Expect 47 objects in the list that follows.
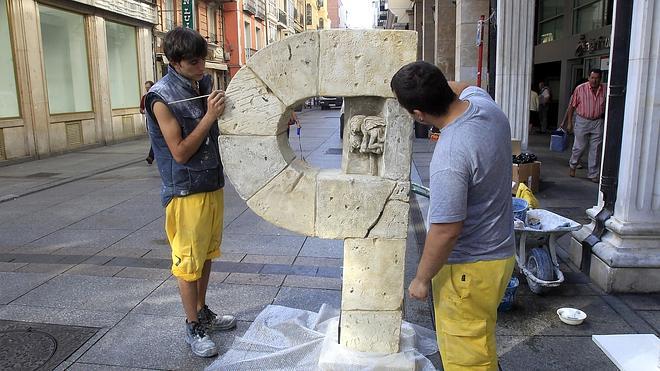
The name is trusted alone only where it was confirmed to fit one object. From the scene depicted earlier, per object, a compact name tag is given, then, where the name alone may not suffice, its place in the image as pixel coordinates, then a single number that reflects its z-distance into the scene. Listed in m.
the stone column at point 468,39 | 10.57
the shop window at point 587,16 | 11.79
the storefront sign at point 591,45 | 11.02
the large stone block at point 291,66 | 2.55
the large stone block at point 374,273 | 2.73
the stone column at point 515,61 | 7.78
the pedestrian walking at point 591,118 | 7.57
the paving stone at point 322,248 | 4.85
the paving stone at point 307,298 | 3.72
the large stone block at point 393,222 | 2.67
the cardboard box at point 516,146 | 7.65
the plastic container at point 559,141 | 9.80
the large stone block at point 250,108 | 2.65
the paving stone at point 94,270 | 4.35
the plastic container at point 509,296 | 3.48
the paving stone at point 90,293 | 3.75
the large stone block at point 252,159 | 2.71
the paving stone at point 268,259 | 4.63
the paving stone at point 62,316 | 3.48
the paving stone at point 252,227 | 5.57
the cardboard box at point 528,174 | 6.77
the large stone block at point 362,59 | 2.48
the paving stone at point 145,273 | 4.27
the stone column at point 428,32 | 17.06
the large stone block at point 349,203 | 2.66
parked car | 36.62
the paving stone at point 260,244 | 4.95
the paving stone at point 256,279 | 4.14
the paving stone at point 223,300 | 3.64
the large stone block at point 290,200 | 2.73
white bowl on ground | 3.34
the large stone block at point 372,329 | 2.79
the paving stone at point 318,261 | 4.57
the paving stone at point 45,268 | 4.43
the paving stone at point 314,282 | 4.07
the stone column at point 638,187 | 3.67
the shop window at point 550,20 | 14.71
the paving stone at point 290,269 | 4.36
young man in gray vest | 2.78
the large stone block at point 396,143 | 2.57
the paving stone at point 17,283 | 3.93
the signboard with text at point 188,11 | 18.58
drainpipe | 3.89
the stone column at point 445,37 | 13.59
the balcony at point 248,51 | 29.54
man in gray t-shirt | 1.93
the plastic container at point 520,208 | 3.87
